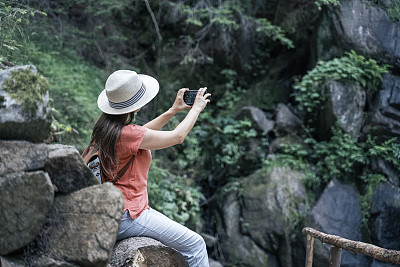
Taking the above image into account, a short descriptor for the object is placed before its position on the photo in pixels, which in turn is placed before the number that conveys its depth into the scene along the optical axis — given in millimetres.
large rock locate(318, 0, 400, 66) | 7492
